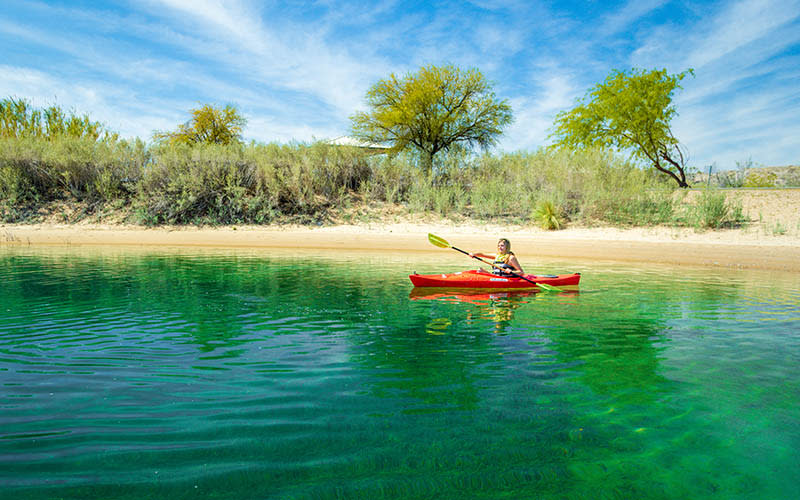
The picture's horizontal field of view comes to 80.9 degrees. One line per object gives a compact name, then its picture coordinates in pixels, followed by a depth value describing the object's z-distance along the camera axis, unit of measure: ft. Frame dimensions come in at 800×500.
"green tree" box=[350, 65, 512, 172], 96.48
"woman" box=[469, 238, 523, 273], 30.81
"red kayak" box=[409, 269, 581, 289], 29.35
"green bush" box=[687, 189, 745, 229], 56.18
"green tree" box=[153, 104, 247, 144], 142.51
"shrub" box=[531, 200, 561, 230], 61.16
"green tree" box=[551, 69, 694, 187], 112.37
